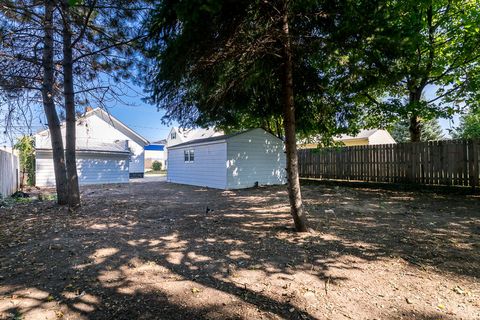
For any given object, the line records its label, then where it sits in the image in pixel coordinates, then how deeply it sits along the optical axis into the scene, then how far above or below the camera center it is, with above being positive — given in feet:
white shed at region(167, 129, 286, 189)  40.34 +0.89
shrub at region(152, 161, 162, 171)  118.42 +0.55
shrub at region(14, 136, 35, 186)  45.52 +1.86
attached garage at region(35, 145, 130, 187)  49.29 +0.47
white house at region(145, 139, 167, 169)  129.43 +6.51
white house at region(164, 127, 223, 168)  110.11 +13.69
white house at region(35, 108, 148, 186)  49.44 +2.03
